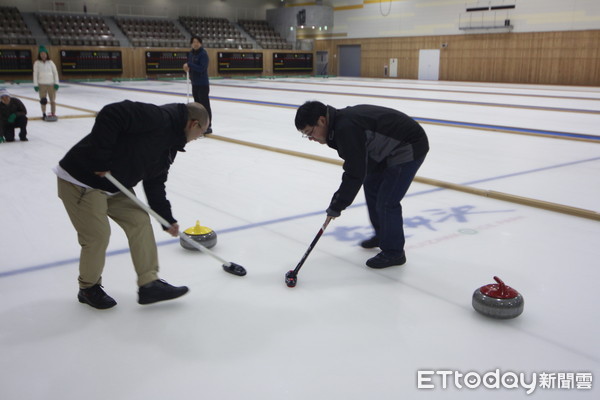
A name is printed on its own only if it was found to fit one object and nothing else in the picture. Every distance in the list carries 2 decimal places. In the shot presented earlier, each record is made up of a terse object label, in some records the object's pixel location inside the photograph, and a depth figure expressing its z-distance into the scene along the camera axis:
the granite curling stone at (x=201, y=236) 4.06
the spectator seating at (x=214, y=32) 34.25
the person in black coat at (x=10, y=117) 8.59
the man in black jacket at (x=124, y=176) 2.82
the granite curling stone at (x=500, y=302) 3.02
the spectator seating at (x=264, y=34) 36.44
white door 30.20
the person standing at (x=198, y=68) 9.80
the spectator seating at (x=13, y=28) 27.53
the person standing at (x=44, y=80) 10.94
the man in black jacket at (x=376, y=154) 3.32
